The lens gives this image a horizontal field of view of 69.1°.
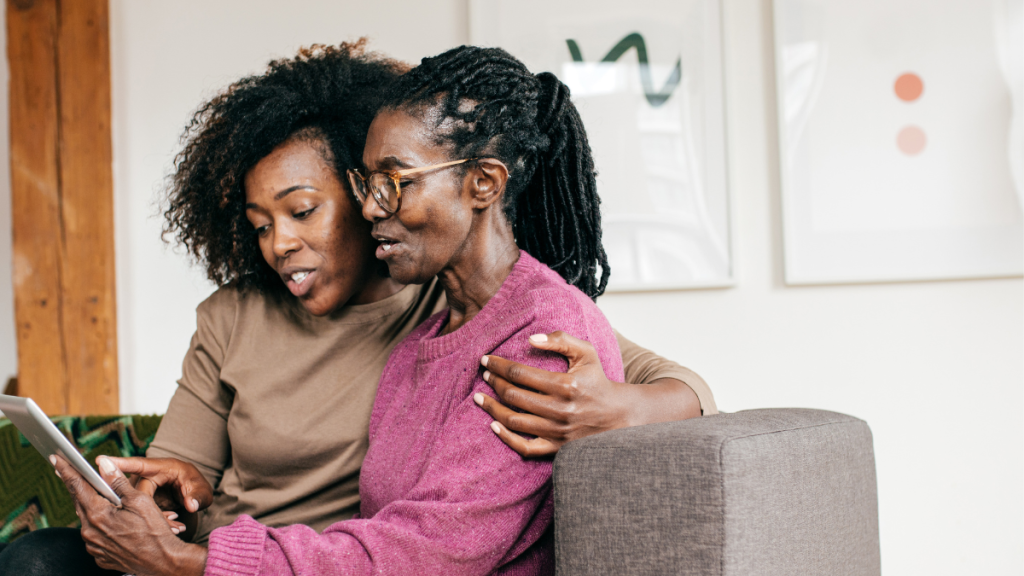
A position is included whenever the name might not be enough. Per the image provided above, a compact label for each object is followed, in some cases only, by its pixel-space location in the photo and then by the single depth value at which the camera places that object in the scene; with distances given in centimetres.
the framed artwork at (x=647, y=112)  224
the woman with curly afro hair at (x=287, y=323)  133
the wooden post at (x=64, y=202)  238
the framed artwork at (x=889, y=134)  220
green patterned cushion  169
